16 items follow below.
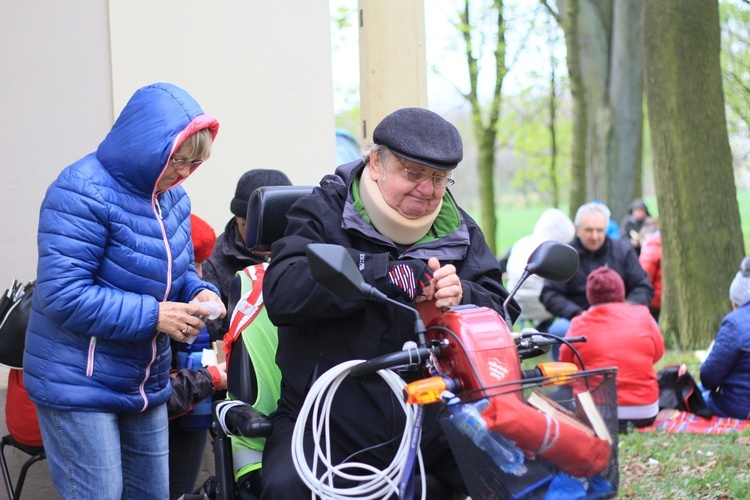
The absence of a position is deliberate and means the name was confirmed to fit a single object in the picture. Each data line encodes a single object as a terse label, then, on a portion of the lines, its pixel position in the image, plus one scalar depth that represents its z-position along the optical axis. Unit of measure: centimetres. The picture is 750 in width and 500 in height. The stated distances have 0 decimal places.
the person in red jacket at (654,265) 1165
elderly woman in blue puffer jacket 340
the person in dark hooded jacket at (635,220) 1516
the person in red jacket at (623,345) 709
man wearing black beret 312
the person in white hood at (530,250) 980
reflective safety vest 359
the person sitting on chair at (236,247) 496
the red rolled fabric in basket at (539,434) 244
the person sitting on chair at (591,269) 934
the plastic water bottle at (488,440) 243
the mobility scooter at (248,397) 328
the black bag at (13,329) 400
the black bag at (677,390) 758
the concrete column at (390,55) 629
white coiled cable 293
